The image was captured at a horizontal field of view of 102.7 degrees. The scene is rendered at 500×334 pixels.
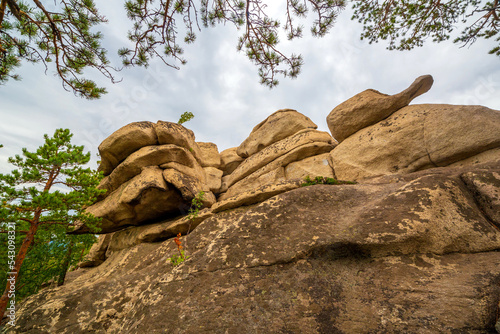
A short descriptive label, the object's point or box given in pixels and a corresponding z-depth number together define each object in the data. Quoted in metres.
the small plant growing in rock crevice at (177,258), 4.47
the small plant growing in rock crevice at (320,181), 6.89
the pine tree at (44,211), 6.96
